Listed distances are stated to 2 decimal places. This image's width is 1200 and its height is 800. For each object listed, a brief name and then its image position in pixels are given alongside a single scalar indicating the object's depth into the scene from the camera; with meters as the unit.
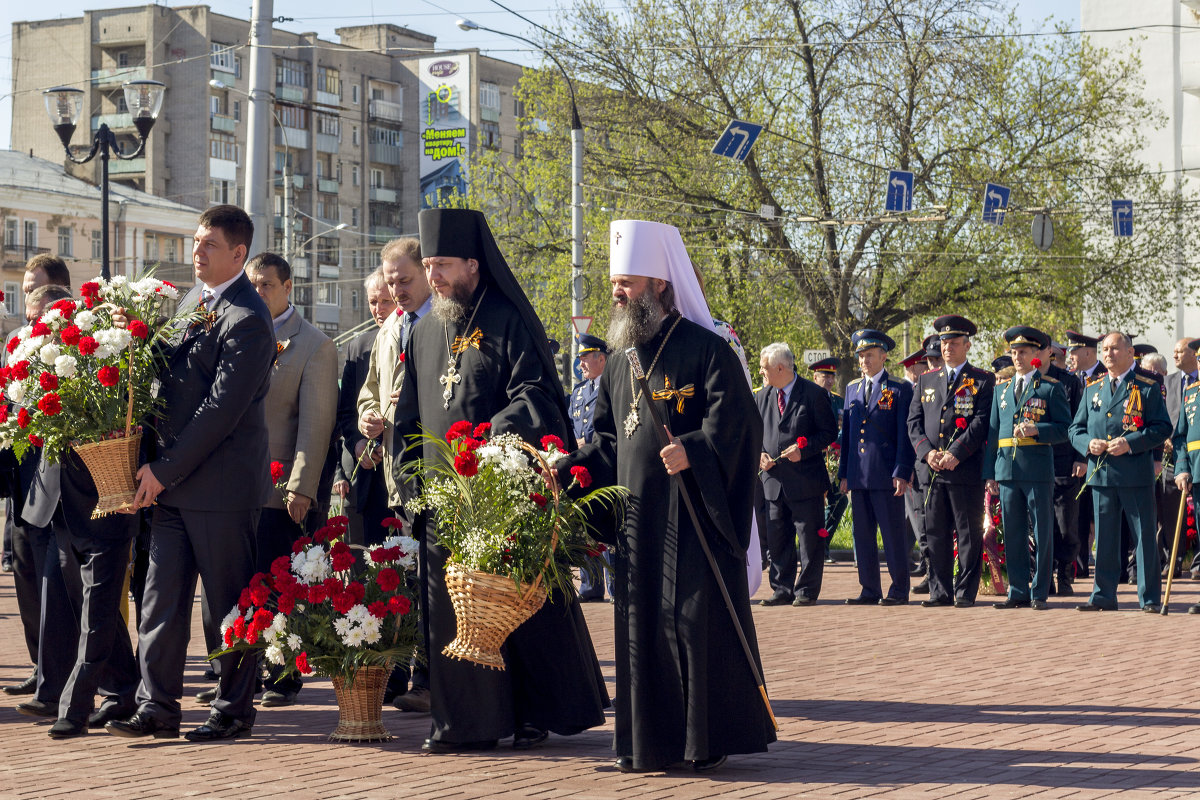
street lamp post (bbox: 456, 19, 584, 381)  30.06
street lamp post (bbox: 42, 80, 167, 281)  18.34
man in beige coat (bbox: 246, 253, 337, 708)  8.14
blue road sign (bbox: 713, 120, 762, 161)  27.08
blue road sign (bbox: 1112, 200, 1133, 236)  32.25
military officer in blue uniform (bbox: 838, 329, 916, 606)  13.39
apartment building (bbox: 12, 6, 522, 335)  77.44
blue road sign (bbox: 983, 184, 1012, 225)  30.23
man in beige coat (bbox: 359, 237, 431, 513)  8.02
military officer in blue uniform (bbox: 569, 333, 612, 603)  13.95
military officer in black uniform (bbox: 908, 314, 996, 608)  12.98
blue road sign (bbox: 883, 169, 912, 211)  29.28
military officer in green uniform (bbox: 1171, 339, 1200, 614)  12.37
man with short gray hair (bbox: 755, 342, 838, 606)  13.49
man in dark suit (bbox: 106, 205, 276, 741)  7.05
